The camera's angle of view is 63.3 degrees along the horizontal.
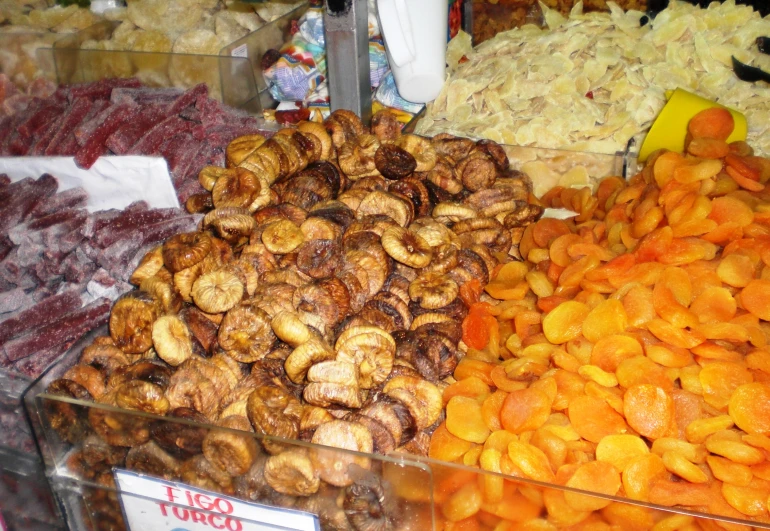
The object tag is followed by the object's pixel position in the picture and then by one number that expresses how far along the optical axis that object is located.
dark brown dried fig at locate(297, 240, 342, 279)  1.31
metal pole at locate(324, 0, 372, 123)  1.67
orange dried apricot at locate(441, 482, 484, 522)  0.92
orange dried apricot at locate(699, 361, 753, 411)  1.04
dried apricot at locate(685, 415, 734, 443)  1.00
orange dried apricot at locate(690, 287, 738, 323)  1.15
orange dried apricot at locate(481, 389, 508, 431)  1.08
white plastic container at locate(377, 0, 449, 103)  1.87
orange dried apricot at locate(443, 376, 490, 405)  1.17
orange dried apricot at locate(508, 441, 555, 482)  0.95
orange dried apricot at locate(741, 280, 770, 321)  1.15
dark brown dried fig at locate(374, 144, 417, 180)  1.56
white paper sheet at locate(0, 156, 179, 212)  1.65
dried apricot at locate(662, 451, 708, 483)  0.92
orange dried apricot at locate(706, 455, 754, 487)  0.90
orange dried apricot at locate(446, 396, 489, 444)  1.08
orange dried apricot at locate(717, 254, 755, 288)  1.19
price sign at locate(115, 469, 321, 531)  0.97
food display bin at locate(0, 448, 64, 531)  1.25
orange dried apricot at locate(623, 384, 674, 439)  1.00
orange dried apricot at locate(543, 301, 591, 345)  1.21
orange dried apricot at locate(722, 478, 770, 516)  0.88
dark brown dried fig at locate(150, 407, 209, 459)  0.99
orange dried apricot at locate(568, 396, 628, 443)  1.03
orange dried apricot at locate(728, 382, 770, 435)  0.97
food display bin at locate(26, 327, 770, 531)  0.88
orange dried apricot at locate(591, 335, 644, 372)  1.12
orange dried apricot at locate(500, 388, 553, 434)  1.03
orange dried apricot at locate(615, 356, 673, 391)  1.06
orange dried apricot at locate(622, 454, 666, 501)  0.93
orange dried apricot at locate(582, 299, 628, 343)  1.17
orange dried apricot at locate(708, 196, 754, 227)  1.31
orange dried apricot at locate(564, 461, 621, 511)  0.92
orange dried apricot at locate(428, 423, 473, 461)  1.09
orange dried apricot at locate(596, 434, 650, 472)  0.98
